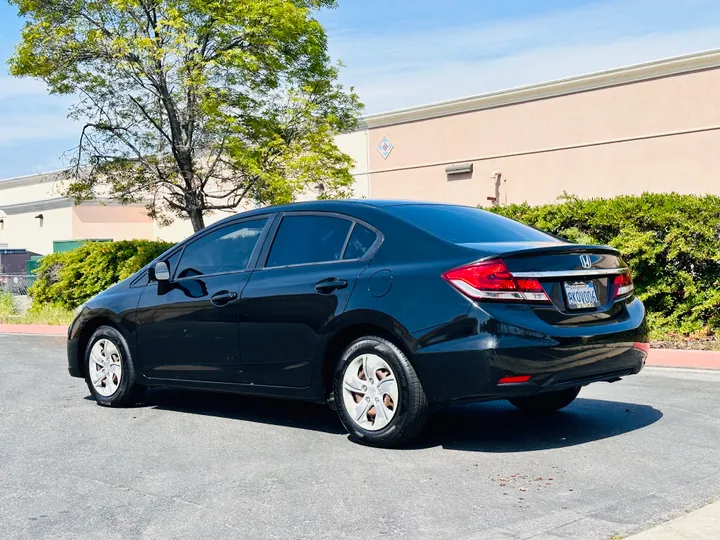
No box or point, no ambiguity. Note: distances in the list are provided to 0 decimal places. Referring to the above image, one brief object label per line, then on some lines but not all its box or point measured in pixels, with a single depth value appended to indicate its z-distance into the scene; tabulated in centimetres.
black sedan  578
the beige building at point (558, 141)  2794
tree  1972
